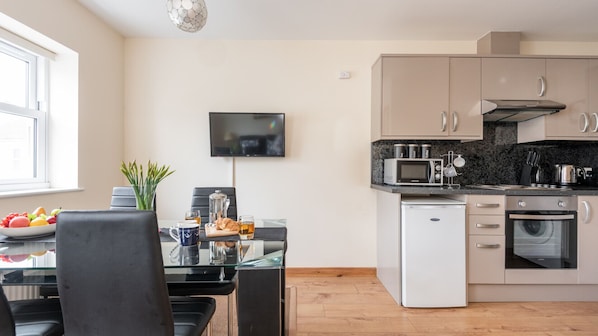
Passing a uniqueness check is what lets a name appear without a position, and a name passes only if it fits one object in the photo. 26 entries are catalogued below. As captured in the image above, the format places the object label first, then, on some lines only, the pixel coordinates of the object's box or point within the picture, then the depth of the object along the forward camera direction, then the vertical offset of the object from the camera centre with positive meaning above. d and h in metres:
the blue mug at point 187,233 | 1.50 -0.31
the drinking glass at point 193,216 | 1.80 -0.27
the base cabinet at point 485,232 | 2.71 -0.53
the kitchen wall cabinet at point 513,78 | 2.96 +0.82
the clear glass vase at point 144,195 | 1.63 -0.14
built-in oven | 2.72 -0.54
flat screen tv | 3.29 +0.34
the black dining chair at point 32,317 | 1.05 -0.62
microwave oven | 2.95 -0.03
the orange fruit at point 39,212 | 1.70 -0.24
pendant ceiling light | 1.74 +0.84
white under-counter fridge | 2.64 -0.67
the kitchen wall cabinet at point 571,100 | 2.95 +0.62
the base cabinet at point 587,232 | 2.73 -0.53
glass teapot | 1.90 -0.23
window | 2.34 +0.37
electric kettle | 3.11 -0.05
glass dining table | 1.25 -0.37
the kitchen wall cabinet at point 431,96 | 2.95 +0.65
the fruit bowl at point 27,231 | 1.55 -0.31
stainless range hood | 2.79 +0.52
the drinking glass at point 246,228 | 1.73 -0.32
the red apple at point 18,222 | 1.57 -0.27
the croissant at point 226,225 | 1.76 -0.31
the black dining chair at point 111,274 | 1.04 -0.35
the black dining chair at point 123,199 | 2.28 -0.23
